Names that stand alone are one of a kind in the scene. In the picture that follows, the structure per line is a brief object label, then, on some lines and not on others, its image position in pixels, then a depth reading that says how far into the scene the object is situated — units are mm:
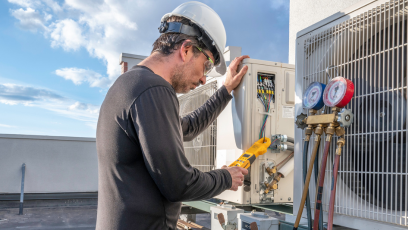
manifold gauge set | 1116
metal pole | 6035
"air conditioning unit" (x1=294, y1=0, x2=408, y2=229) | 1010
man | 1027
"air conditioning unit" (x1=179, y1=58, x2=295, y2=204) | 1745
